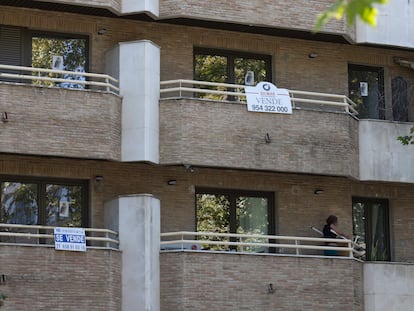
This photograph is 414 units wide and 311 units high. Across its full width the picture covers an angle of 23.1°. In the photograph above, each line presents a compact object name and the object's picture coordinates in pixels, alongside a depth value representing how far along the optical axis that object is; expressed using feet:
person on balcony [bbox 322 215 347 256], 79.96
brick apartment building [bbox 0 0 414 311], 70.85
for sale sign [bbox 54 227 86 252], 68.44
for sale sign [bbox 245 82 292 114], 77.36
